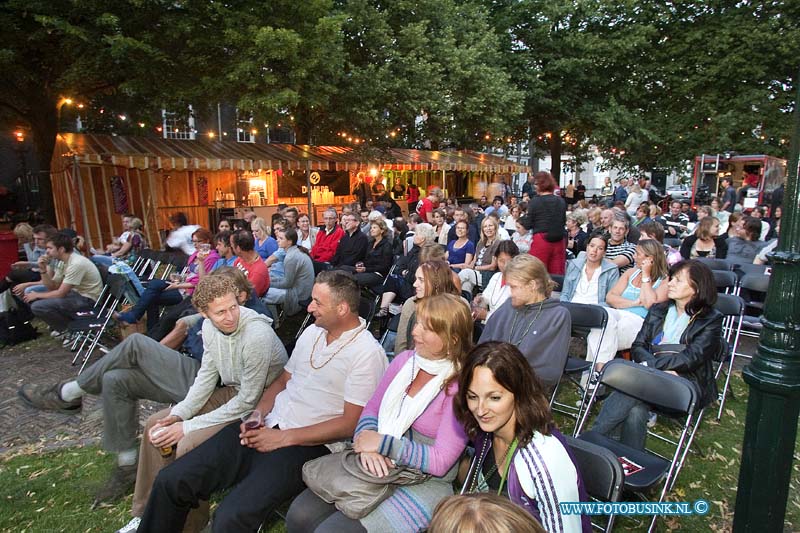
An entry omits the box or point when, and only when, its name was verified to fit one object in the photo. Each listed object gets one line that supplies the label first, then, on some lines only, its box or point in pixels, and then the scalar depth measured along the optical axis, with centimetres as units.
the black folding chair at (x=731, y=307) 462
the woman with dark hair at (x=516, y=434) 182
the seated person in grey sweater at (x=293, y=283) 599
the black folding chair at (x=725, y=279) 560
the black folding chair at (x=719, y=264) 623
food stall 1266
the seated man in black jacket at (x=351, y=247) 749
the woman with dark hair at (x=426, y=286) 387
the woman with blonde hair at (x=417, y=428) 228
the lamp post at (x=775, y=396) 212
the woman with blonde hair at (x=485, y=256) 678
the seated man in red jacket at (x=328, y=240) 809
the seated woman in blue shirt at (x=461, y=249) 730
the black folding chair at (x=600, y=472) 210
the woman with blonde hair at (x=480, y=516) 121
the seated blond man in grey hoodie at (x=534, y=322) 346
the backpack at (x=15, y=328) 644
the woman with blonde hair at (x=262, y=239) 725
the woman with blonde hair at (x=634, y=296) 438
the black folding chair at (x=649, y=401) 266
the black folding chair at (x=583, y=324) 415
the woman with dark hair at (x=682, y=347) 324
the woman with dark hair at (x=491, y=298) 481
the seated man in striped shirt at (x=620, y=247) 598
